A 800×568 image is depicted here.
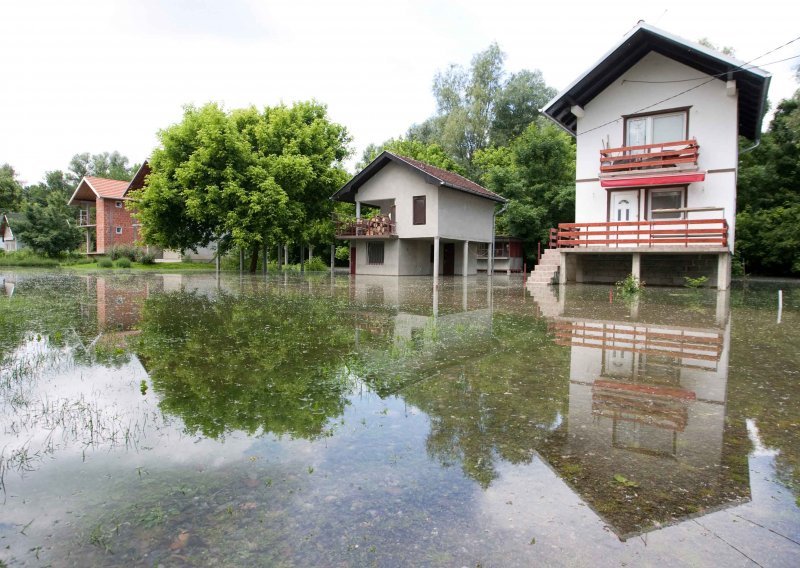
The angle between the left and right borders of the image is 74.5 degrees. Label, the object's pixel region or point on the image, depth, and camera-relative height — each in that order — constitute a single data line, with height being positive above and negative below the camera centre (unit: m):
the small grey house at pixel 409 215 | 27.38 +2.44
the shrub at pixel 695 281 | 18.06 -0.66
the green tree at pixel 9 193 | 45.62 +5.60
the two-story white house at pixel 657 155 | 18.02 +3.92
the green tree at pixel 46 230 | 39.34 +2.04
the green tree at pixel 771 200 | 28.22 +3.61
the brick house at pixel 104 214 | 46.16 +3.95
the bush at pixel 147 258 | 39.38 -0.02
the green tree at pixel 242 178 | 26.80 +4.27
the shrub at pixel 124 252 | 39.19 +0.42
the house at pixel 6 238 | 62.40 +2.31
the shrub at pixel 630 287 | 15.93 -0.77
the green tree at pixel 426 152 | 39.53 +8.25
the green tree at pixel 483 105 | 42.09 +12.68
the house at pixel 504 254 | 34.31 +0.45
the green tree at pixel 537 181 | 32.44 +5.05
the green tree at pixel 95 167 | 76.50 +13.43
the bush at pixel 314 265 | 36.06 -0.40
